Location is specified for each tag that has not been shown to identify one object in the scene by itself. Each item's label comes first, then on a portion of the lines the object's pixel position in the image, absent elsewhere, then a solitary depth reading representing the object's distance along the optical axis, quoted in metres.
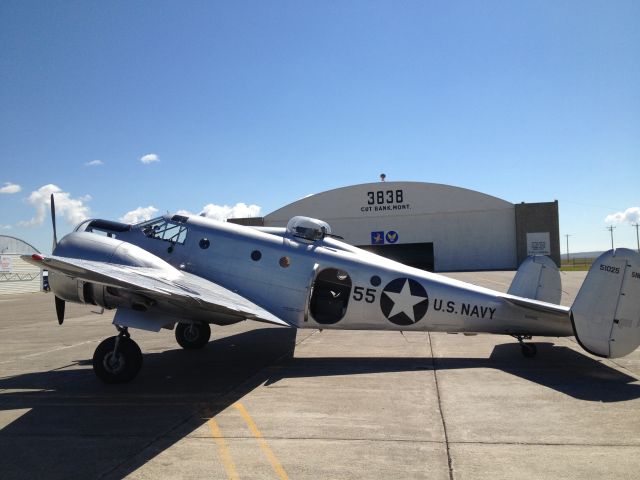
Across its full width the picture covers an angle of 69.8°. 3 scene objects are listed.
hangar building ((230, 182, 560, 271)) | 52.72
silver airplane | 8.26
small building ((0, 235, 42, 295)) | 45.50
